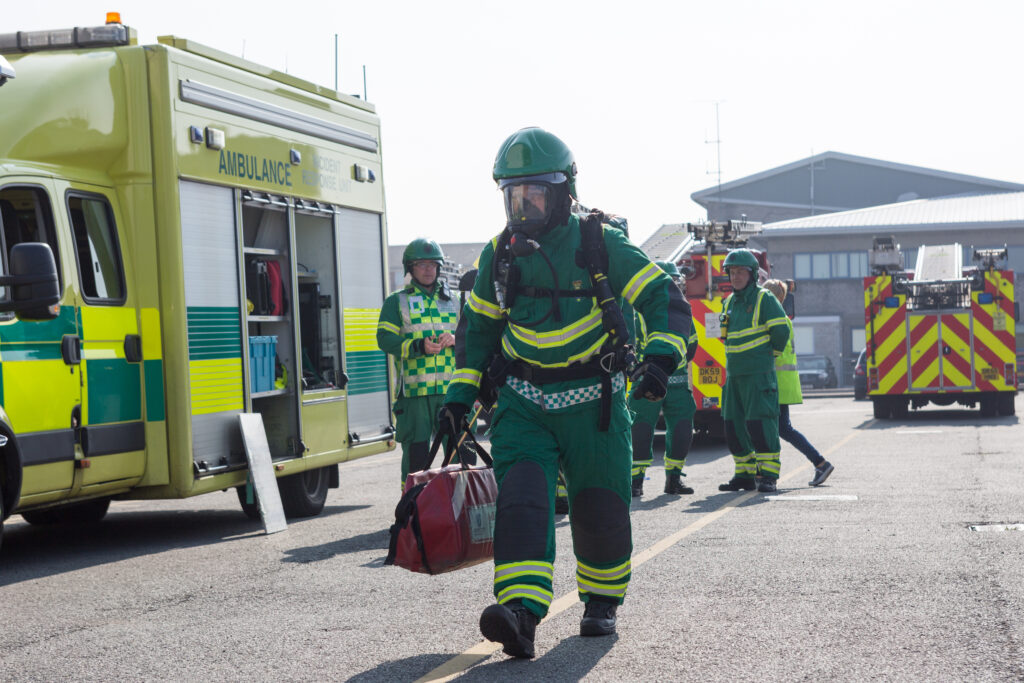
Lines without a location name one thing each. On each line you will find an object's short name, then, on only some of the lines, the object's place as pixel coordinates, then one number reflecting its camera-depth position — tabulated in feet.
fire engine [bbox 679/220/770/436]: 54.70
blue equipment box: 32.96
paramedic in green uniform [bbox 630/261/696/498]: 37.22
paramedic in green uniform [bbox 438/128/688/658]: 17.97
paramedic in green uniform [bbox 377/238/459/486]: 31.58
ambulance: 26.99
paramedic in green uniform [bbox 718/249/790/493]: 37.68
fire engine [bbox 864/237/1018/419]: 71.51
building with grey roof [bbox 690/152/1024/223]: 216.74
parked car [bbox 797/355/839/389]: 141.75
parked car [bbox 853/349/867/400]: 101.30
